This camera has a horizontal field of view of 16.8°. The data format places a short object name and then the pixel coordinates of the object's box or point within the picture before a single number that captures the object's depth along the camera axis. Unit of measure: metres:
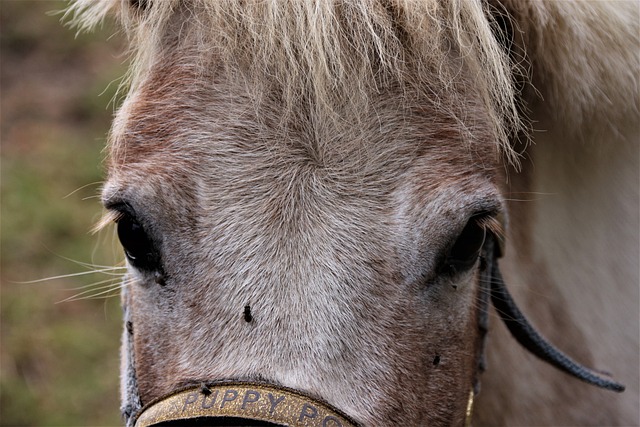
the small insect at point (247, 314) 1.00
